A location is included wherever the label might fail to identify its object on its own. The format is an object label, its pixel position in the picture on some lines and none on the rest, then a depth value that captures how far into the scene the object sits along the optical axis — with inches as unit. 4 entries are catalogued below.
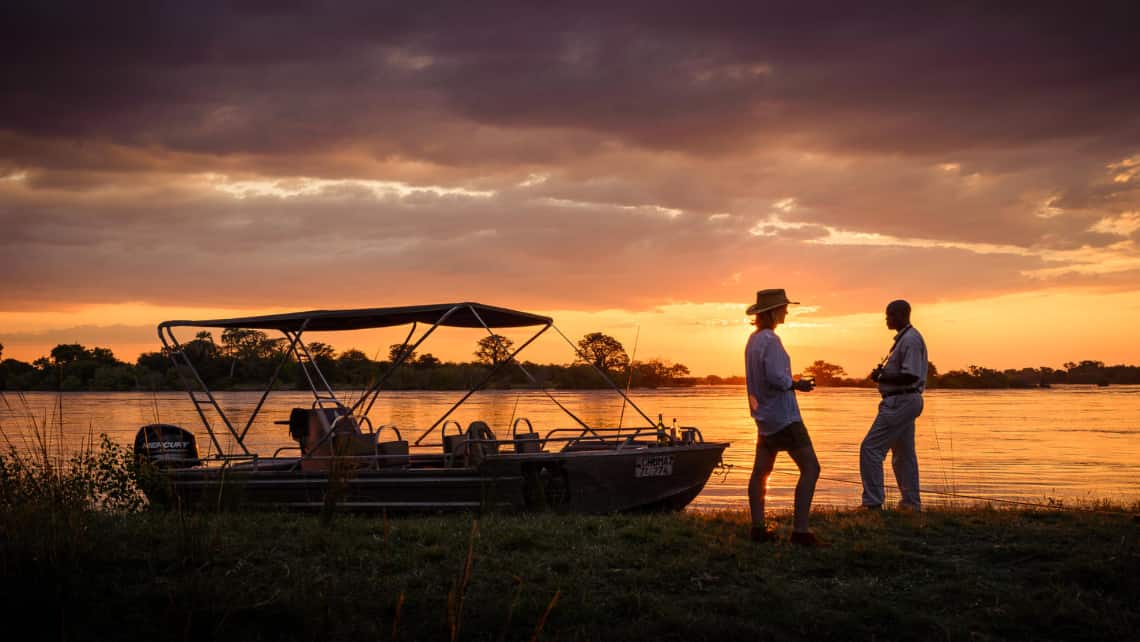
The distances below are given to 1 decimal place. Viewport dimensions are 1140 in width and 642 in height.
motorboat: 458.6
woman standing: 313.7
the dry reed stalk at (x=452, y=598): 112.4
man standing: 404.2
